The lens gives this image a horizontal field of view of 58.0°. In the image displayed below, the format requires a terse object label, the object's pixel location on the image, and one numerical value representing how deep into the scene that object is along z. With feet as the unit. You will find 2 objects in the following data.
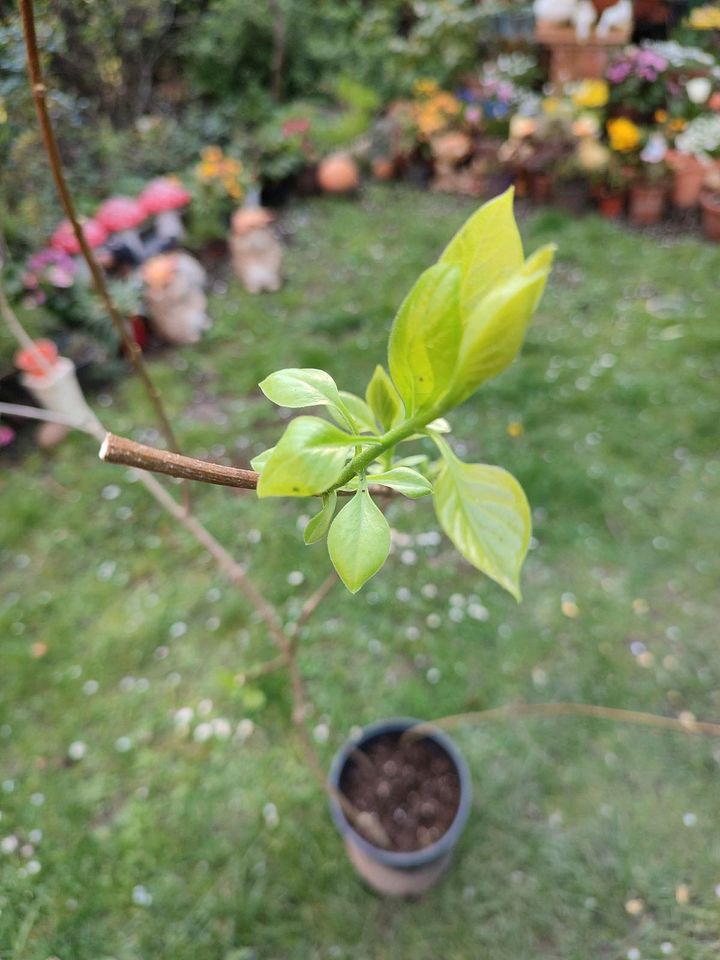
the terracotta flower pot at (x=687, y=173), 13.96
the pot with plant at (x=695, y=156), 13.87
